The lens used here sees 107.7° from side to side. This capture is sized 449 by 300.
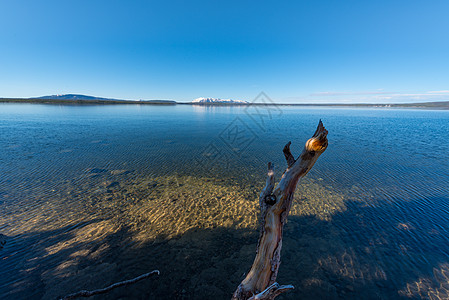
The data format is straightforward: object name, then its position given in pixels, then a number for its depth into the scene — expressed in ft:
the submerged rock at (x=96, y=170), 54.15
